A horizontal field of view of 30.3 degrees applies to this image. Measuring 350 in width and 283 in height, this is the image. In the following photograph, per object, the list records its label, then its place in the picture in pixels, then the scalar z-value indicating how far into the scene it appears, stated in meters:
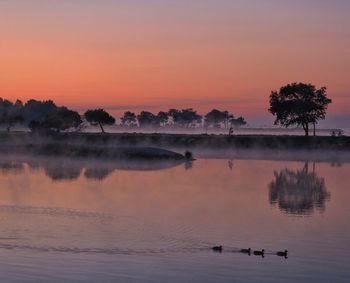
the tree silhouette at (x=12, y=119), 195.38
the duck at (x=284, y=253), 25.78
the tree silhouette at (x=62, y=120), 168.65
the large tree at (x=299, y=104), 138.12
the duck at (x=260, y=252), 25.84
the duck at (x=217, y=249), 26.68
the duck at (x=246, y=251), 26.09
